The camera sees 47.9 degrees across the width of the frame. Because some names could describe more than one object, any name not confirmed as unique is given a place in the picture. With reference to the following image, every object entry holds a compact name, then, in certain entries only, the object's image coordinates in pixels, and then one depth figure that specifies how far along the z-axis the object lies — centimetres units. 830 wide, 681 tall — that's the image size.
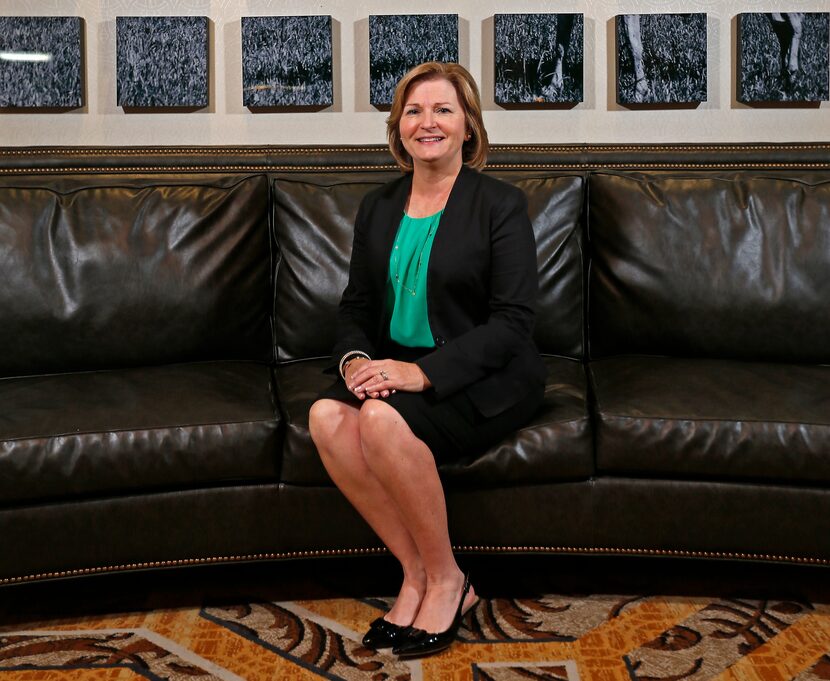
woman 191
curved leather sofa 199
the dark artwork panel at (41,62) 296
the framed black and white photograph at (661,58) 300
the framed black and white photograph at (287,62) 301
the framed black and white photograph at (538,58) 301
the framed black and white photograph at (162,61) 299
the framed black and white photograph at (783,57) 298
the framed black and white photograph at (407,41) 301
